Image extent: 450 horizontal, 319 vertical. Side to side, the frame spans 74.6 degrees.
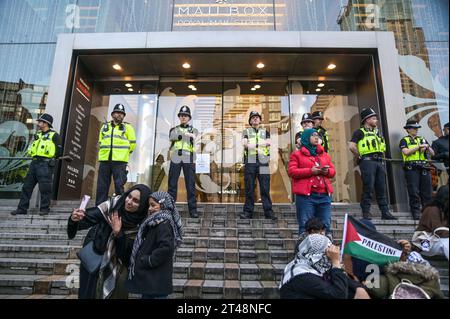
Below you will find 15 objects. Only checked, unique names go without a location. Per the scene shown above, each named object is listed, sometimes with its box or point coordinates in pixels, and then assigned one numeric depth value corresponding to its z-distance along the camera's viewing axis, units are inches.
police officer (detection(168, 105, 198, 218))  231.1
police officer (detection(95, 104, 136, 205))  233.9
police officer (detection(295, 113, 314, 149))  207.9
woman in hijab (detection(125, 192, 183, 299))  97.1
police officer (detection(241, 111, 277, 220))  222.4
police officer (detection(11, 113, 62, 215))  225.9
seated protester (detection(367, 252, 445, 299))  104.7
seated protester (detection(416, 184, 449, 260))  75.6
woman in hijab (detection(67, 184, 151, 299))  100.1
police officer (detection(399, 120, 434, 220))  219.6
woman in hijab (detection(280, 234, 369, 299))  90.1
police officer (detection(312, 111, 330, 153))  258.5
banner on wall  289.0
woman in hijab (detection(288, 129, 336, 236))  155.2
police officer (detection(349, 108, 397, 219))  212.1
